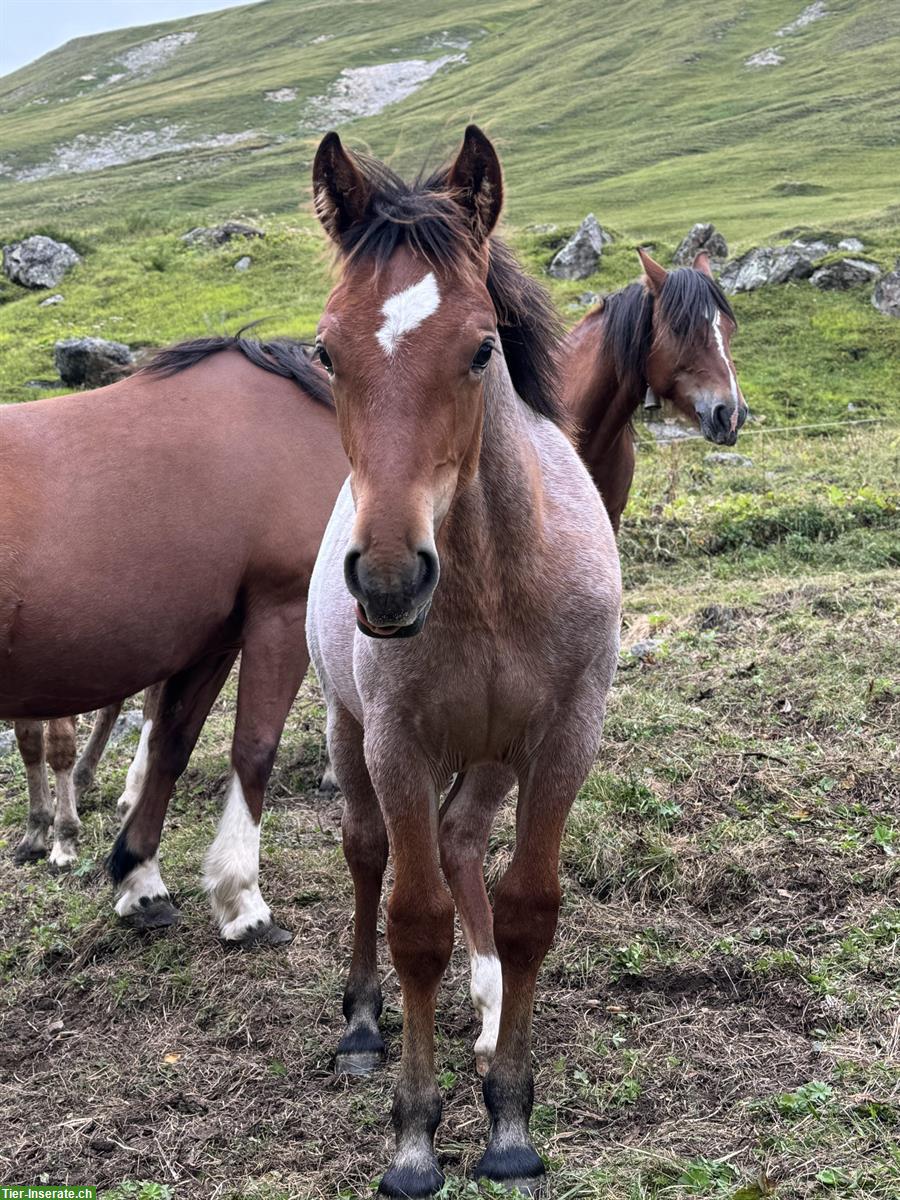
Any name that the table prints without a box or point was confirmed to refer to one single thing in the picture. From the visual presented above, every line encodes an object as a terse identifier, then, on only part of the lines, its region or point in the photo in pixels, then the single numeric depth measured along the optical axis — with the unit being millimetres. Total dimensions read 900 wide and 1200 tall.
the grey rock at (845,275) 20609
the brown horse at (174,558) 4414
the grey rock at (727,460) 12844
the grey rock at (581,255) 22984
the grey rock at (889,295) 19547
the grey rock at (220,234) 27797
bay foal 2709
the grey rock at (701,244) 22375
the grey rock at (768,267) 21078
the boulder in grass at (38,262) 25609
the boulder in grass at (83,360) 18109
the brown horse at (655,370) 6922
